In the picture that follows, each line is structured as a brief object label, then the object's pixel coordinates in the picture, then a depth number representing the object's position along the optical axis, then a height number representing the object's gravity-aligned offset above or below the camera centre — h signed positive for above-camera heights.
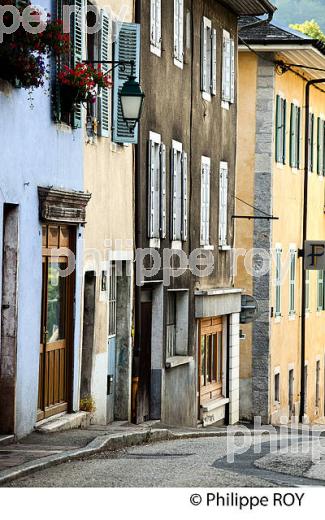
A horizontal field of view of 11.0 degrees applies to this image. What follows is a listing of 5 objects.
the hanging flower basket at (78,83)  18.97 +2.41
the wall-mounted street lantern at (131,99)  20.45 +2.42
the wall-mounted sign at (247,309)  32.78 -0.20
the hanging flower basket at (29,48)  16.27 +2.43
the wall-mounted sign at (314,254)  34.84 +0.95
